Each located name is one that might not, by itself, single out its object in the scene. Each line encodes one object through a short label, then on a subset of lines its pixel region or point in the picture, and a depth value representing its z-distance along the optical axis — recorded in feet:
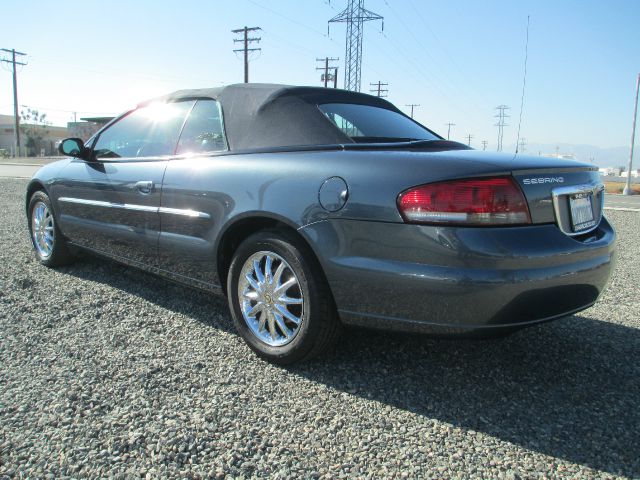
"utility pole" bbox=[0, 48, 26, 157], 159.63
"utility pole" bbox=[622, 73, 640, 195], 70.85
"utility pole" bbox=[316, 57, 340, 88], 161.48
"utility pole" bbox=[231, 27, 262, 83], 124.77
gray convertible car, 6.93
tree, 223.51
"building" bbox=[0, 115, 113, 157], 213.25
